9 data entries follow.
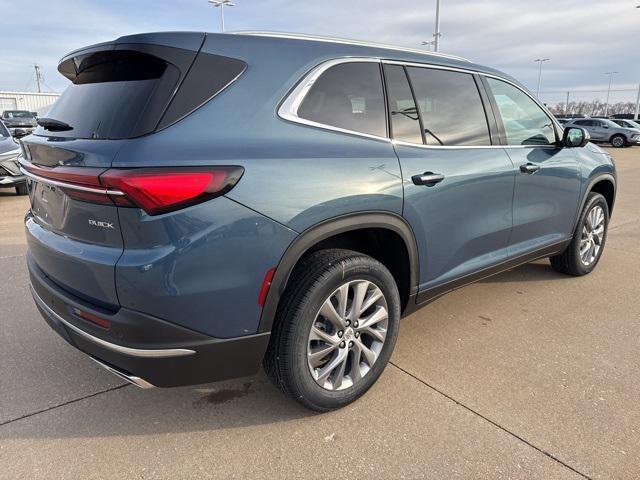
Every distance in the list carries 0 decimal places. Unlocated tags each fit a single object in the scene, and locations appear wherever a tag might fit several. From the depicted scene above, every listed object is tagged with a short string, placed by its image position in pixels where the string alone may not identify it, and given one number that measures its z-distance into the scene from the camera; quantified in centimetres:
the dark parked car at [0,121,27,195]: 853
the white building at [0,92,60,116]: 4859
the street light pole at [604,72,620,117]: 6885
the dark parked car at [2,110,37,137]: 2462
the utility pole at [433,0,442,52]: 2784
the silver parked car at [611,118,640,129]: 2809
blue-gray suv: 190
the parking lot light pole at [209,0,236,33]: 2844
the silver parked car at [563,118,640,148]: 2697
